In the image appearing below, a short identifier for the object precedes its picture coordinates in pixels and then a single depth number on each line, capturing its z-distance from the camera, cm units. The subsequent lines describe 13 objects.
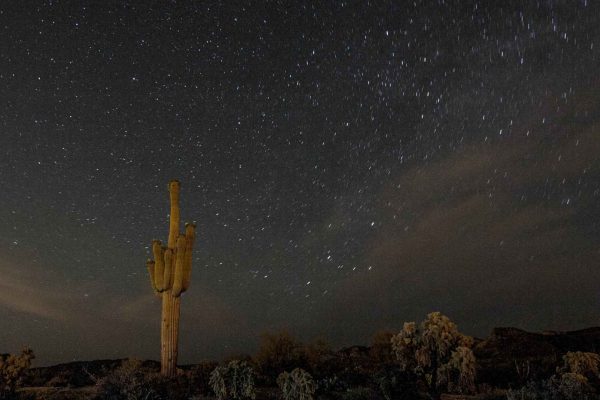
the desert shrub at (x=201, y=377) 1690
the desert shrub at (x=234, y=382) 1495
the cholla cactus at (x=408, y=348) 1636
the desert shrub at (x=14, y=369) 2025
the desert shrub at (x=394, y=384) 1483
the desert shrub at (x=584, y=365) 1636
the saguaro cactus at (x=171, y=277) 2045
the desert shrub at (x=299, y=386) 1424
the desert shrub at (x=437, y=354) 1563
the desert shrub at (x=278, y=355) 2050
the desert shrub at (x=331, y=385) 1522
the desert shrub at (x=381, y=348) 2440
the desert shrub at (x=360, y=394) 1423
